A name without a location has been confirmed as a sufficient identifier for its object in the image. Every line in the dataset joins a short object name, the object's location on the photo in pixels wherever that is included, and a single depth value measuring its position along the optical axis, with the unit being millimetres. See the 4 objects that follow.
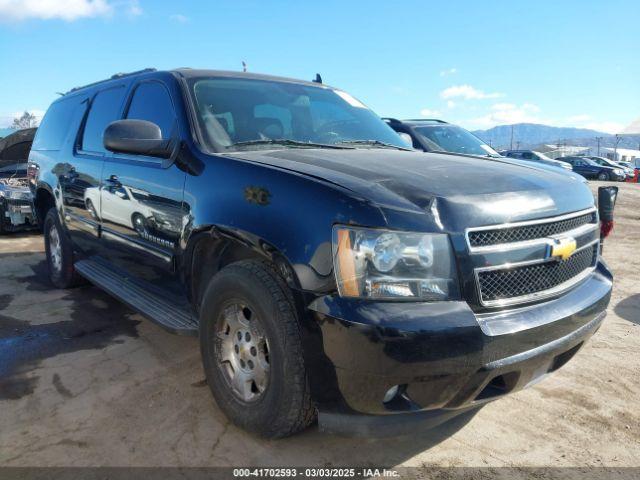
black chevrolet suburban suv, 1934
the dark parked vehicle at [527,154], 21645
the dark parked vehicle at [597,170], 31109
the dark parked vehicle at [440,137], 6887
